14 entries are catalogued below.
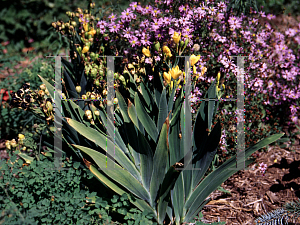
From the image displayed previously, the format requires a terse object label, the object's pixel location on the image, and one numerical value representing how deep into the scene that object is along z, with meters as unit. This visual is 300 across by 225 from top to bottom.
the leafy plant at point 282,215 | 1.72
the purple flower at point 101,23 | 2.47
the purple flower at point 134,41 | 2.33
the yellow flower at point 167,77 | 1.59
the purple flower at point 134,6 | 2.43
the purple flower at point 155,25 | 2.23
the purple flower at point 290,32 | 3.05
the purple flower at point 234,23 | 2.46
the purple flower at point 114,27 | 2.40
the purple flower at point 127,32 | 2.37
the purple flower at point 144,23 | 2.36
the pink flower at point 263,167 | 2.23
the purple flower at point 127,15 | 2.38
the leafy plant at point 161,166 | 1.56
